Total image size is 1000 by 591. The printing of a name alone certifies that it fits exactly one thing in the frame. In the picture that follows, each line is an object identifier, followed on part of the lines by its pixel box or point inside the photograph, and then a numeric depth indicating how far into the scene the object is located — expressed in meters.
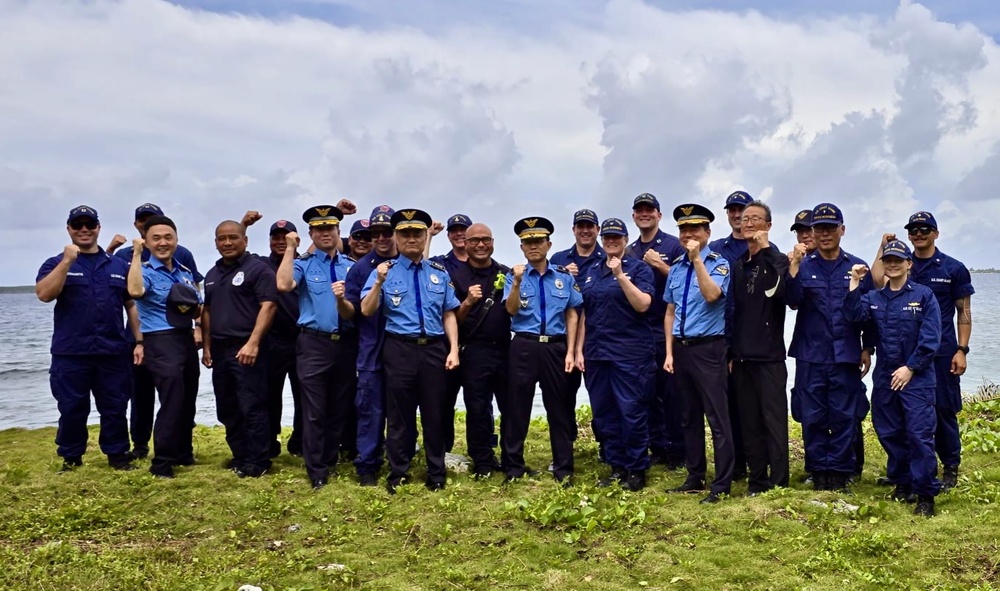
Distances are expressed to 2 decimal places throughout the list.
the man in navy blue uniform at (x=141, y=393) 8.12
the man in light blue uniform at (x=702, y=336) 6.46
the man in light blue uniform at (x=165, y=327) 7.34
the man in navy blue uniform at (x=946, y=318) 6.78
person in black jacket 6.40
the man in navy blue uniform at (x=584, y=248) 7.36
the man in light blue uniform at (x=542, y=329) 6.97
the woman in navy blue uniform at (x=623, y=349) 6.86
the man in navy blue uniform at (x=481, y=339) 7.18
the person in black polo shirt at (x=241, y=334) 7.30
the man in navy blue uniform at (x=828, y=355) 6.54
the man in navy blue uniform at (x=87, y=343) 7.38
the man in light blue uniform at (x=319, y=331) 7.07
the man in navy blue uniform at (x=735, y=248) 6.97
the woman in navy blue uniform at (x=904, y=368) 6.05
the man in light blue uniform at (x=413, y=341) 6.79
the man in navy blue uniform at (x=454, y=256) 7.54
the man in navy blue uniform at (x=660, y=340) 7.49
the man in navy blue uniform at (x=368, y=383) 7.04
